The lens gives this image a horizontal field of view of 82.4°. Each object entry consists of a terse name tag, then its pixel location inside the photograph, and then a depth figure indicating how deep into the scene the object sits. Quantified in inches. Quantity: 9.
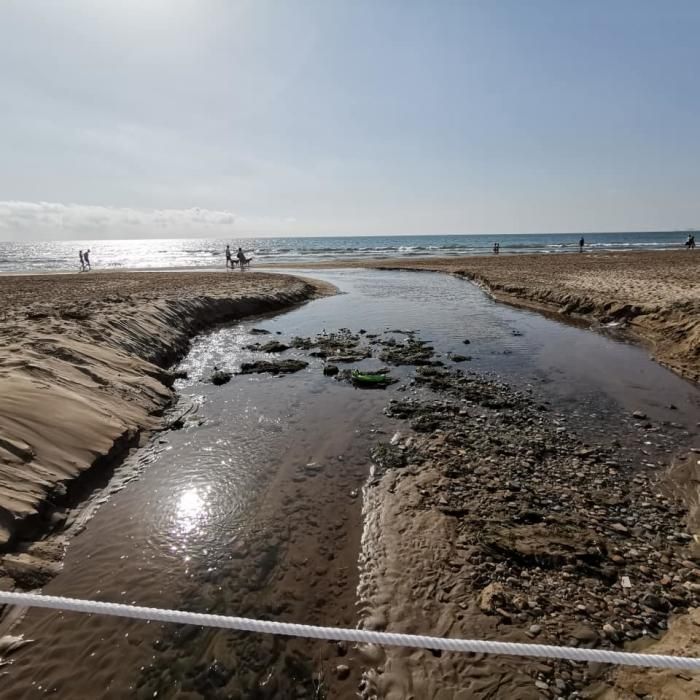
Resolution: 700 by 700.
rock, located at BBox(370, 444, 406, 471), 290.8
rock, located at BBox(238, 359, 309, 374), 509.4
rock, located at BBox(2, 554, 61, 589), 187.9
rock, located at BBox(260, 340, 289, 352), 604.7
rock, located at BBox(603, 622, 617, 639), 160.1
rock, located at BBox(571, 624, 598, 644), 159.0
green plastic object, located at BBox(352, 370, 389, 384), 455.8
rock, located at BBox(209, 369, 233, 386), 468.8
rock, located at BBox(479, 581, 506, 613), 174.4
